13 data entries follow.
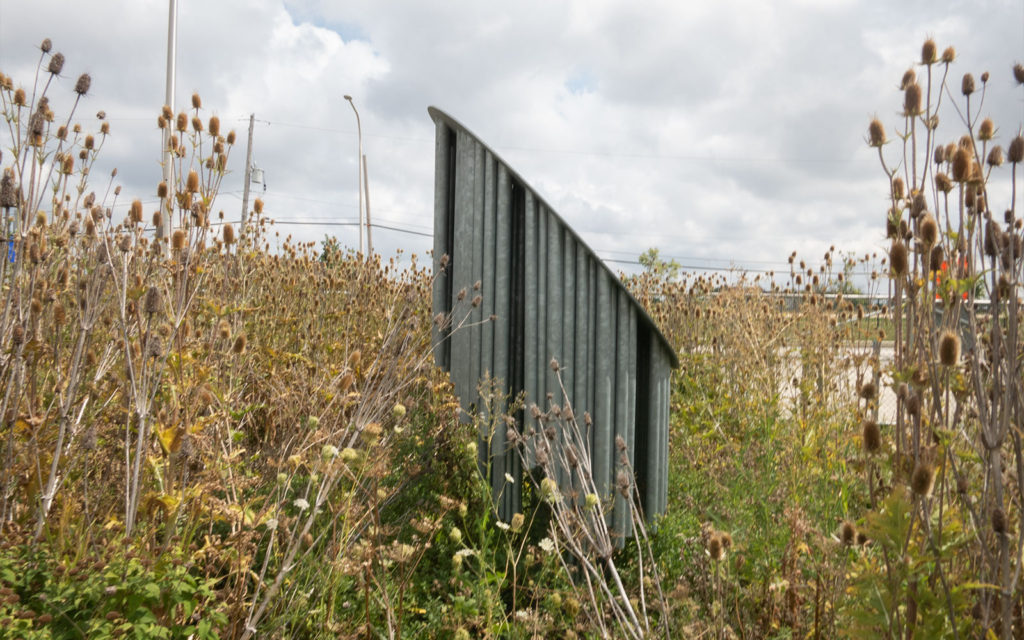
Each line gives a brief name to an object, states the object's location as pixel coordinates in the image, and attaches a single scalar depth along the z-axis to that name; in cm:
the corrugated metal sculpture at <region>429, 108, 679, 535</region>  376
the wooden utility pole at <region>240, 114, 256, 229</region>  2851
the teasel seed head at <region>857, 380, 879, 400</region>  256
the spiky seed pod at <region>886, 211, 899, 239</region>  232
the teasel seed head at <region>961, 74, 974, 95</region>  251
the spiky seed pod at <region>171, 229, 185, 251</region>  287
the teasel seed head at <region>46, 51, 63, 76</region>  343
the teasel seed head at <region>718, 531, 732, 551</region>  228
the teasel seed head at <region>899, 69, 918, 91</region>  245
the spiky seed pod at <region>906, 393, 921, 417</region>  198
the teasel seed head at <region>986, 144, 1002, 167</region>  241
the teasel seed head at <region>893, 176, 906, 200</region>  250
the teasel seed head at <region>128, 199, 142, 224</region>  339
